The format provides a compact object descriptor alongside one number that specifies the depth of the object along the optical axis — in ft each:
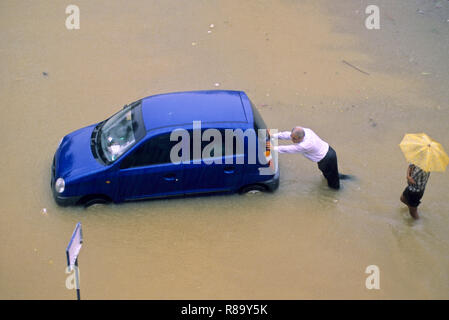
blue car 49.24
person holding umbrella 46.65
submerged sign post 35.09
